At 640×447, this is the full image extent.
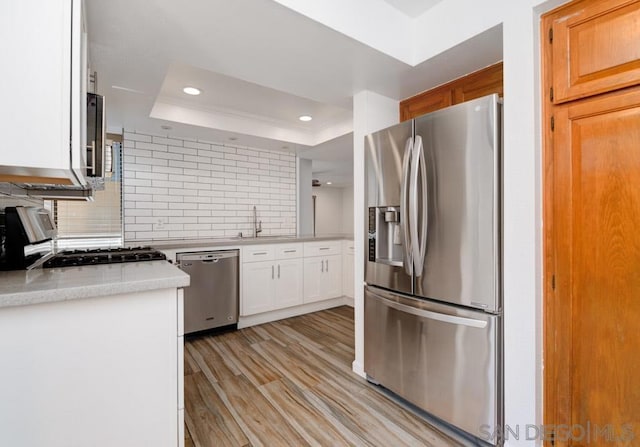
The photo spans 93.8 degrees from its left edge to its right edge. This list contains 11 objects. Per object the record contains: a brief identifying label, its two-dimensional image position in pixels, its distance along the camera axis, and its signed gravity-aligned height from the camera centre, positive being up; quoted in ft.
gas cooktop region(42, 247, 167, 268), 5.05 -0.57
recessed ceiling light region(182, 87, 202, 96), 9.42 +4.33
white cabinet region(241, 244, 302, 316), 10.85 -2.13
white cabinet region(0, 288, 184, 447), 3.30 -1.76
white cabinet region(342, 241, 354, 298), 13.15 -1.88
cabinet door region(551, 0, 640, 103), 3.97 +2.51
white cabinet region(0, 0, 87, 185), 3.15 +1.51
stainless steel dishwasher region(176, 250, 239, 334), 9.70 -2.12
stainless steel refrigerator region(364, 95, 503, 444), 4.94 -0.77
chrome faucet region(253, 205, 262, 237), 13.73 +0.05
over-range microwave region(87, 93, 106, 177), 4.37 +1.40
